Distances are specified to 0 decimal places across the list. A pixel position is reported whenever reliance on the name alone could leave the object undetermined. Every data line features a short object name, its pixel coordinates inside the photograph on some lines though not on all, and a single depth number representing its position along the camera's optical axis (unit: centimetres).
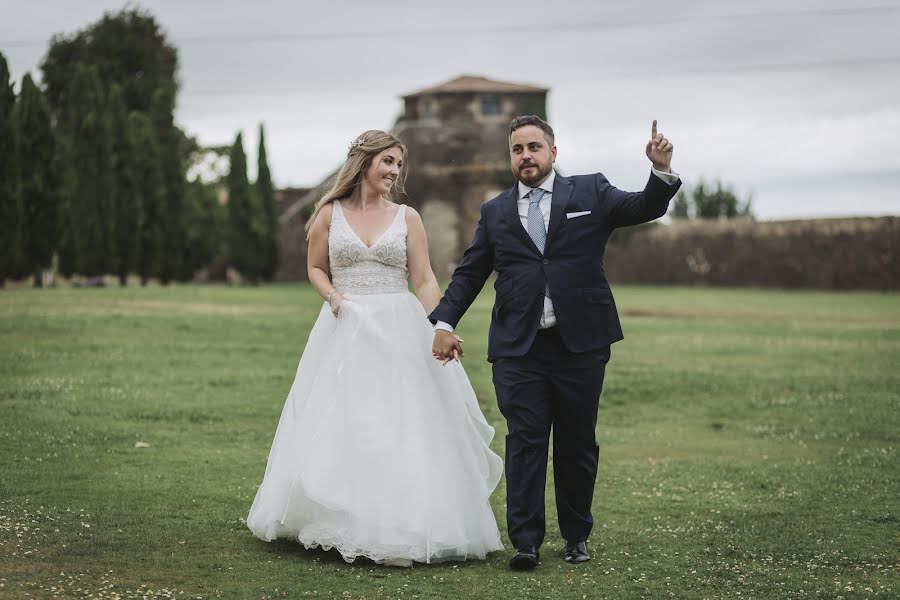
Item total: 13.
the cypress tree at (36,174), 2461
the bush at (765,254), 4966
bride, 634
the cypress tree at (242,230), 4491
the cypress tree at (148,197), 3469
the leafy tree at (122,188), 3350
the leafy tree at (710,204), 8725
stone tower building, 6375
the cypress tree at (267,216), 4669
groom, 635
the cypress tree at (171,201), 3606
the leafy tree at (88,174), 3219
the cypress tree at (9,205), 2356
